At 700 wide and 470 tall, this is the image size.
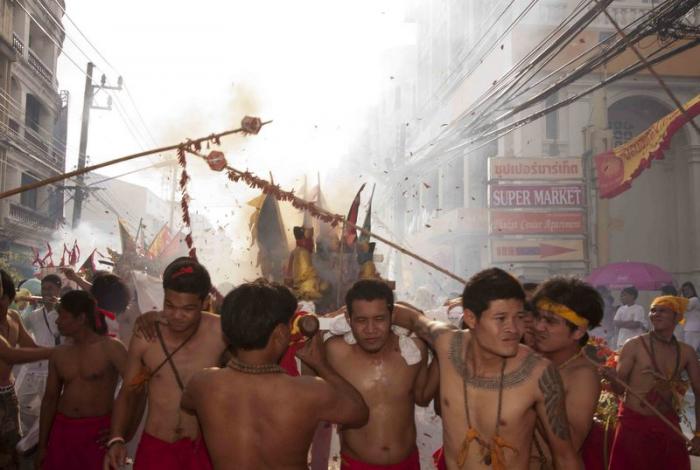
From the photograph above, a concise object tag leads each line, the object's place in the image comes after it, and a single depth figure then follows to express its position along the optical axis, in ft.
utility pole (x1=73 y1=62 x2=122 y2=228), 88.38
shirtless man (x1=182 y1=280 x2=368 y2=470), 9.73
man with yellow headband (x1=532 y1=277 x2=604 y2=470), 12.76
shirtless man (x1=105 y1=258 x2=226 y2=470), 13.74
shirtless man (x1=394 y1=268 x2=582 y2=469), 11.19
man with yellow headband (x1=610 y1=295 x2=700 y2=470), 17.81
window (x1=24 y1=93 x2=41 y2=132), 96.67
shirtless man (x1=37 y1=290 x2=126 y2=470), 16.93
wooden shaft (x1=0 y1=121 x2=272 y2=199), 15.18
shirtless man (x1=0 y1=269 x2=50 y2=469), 16.53
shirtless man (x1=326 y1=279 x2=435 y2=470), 13.94
